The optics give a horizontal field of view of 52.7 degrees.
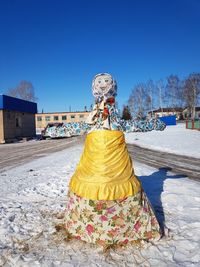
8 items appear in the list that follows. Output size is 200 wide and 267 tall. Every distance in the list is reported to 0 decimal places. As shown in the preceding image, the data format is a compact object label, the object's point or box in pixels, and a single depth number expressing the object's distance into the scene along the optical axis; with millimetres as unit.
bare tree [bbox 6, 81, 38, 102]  44782
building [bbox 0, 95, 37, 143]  19761
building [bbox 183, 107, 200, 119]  52856
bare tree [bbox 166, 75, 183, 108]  49946
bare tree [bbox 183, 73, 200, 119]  46035
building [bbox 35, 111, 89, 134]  63554
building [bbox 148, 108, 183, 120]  53990
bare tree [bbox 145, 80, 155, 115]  50732
